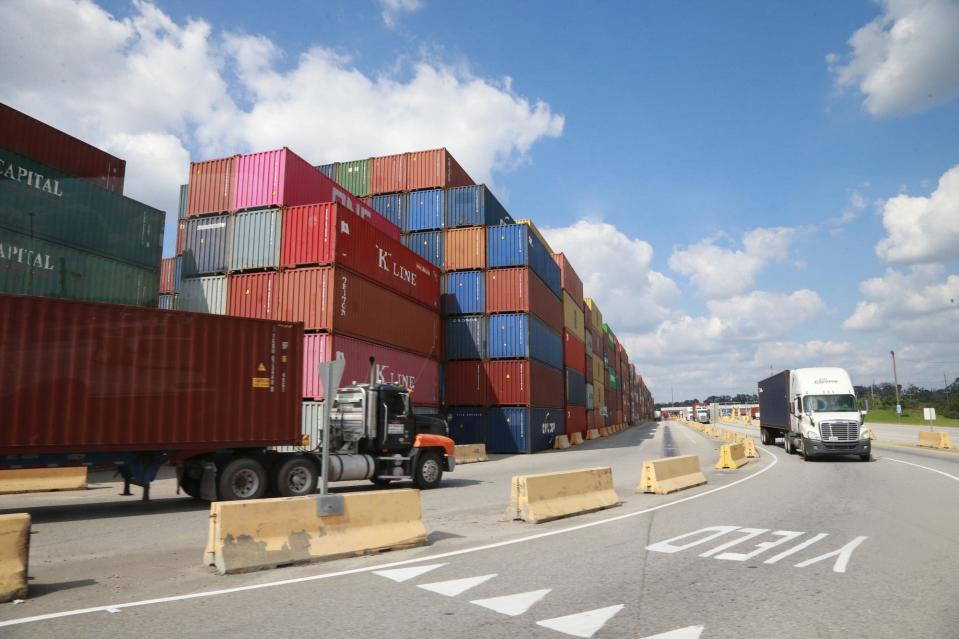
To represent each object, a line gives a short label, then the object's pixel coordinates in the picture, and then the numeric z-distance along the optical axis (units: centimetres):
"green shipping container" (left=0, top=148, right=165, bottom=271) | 1727
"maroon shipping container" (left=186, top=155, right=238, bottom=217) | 2308
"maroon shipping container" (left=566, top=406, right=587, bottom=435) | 4233
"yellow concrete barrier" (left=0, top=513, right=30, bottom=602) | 586
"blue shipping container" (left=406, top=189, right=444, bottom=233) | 3338
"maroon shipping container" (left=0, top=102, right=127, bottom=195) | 1794
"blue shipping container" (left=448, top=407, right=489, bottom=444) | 3170
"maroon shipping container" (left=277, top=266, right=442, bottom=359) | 2017
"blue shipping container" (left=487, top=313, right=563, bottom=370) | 3148
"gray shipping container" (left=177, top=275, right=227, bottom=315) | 2156
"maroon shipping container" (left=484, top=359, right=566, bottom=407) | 3130
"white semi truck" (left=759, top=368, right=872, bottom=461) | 2144
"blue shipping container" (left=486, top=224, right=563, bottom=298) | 3195
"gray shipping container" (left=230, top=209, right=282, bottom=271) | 2152
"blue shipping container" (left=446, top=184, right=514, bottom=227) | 3281
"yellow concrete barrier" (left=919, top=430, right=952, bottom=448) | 2989
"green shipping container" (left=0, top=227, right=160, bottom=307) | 1686
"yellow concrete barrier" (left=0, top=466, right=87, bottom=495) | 1531
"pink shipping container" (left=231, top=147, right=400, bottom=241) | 2242
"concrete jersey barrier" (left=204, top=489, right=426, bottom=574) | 687
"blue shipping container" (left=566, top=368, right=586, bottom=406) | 4359
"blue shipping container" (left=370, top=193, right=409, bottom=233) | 3403
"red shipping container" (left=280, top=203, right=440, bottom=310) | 2072
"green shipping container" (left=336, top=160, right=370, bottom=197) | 3516
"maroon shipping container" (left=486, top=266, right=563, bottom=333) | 3161
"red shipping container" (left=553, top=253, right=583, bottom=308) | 4631
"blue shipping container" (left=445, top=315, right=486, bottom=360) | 3225
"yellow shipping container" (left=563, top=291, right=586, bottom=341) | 4547
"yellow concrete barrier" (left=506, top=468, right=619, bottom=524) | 1034
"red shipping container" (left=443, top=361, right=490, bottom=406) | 3191
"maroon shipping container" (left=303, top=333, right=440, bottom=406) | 1975
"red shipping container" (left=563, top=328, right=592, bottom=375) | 4404
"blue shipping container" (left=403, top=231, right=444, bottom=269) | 3322
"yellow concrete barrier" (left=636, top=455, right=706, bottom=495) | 1409
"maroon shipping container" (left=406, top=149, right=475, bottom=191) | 3328
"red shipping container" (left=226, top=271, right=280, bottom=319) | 2103
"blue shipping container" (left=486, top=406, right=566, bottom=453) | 3123
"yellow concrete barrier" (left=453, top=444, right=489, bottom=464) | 2594
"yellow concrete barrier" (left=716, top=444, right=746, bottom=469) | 2030
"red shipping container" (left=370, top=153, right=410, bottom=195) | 3419
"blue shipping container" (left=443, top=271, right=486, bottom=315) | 3256
